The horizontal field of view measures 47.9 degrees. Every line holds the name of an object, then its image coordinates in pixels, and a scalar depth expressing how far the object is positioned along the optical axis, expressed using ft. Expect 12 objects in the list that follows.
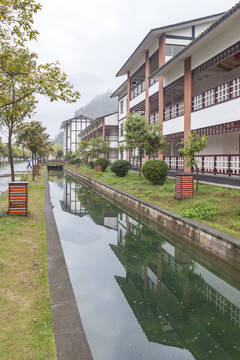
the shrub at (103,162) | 95.25
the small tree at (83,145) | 128.88
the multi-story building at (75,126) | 225.97
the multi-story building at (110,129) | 130.62
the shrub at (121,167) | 72.77
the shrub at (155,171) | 50.70
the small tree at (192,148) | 39.40
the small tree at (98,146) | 111.86
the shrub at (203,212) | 28.81
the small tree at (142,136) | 59.21
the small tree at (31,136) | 70.23
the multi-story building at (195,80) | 43.50
